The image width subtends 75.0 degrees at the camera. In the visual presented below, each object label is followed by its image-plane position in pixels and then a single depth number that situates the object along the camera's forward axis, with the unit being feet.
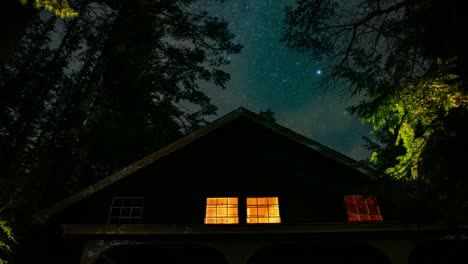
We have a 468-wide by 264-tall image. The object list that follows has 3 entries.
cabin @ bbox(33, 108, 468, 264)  29.84
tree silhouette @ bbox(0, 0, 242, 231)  38.50
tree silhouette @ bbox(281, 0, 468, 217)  19.90
